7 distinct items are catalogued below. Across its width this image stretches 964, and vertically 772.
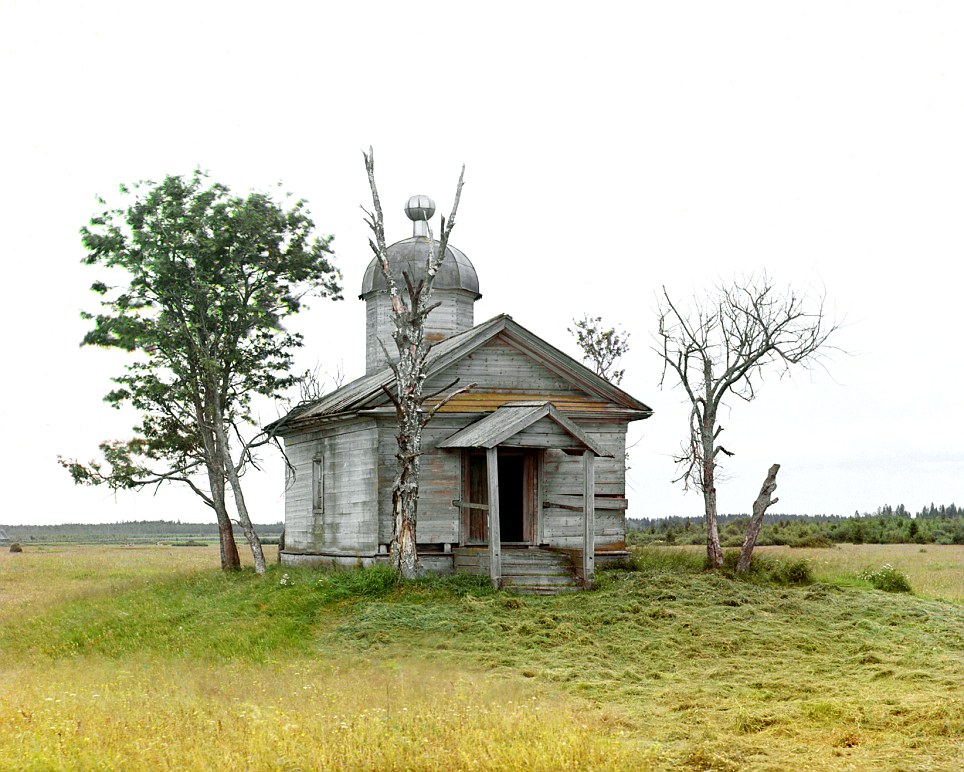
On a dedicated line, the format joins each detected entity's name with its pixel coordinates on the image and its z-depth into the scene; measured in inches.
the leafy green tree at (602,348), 1557.6
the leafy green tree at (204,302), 1170.0
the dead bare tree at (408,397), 871.7
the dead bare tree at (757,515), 1023.6
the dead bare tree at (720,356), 1079.6
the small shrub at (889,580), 999.6
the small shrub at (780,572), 998.4
